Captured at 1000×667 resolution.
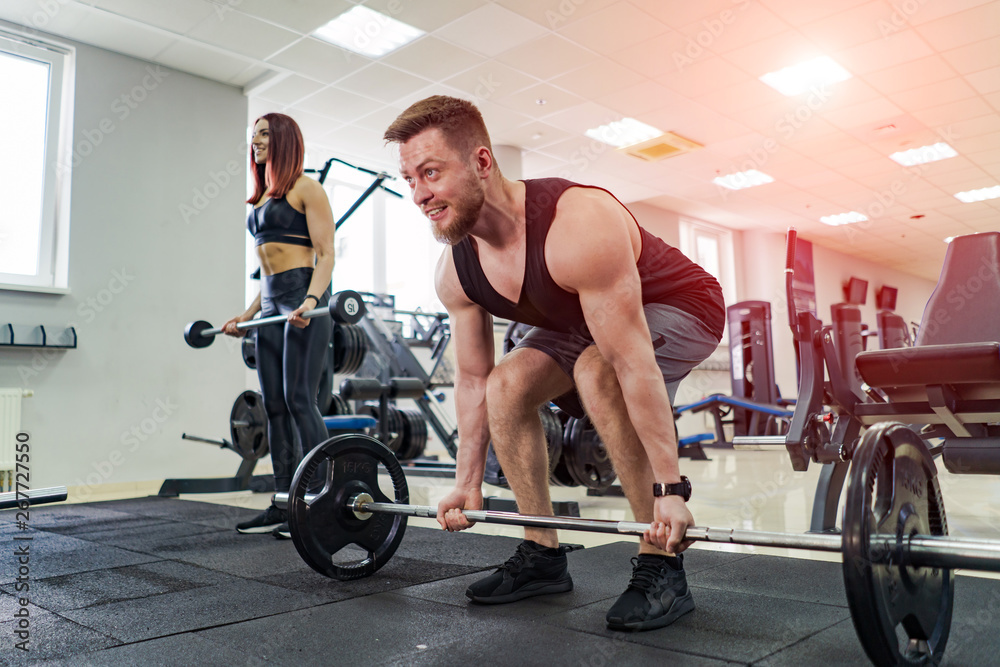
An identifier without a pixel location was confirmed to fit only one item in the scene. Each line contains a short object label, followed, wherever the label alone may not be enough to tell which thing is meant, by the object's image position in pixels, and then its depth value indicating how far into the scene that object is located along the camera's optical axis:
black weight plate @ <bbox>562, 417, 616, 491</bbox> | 2.54
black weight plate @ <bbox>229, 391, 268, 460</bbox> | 3.24
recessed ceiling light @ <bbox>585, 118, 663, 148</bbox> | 5.53
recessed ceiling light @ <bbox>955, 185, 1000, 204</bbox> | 7.37
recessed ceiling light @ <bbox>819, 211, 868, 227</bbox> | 8.30
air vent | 5.80
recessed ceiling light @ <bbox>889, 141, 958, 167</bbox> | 6.11
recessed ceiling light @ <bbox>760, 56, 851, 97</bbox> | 4.51
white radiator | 3.46
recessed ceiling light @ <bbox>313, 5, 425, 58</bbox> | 3.90
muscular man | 1.24
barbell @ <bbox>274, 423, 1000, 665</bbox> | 0.86
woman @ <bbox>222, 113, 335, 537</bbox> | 2.27
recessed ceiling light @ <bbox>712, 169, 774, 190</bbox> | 6.75
